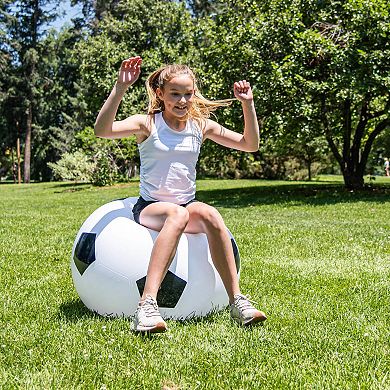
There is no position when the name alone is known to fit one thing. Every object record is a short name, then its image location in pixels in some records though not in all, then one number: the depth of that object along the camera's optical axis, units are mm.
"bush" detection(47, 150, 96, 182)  23469
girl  3477
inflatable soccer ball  3629
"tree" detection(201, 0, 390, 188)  13406
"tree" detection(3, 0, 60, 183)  37812
